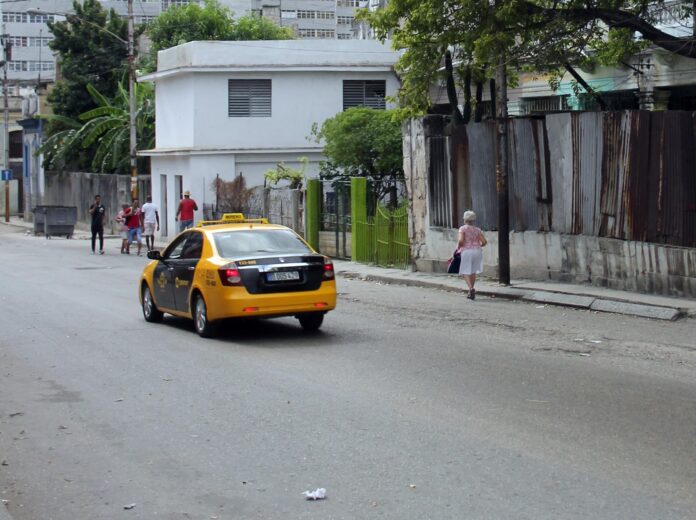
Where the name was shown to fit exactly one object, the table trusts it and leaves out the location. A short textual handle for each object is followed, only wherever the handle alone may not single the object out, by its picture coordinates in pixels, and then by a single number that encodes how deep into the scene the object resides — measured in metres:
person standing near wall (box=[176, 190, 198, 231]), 32.56
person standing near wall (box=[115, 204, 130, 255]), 33.09
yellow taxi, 13.33
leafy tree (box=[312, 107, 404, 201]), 29.33
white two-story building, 36.47
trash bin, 45.94
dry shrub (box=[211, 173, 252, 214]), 34.53
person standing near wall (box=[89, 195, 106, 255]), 34.59
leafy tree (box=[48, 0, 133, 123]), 55.81
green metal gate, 24.14
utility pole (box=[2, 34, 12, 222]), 60.41
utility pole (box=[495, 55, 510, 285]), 18.89
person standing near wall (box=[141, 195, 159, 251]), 33.06
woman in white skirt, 17.66
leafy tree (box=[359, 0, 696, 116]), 17.66
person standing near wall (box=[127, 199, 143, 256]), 33.06
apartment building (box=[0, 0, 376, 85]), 83.94
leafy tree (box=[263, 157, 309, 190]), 31.28
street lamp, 38.56
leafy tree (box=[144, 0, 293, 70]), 58.03
